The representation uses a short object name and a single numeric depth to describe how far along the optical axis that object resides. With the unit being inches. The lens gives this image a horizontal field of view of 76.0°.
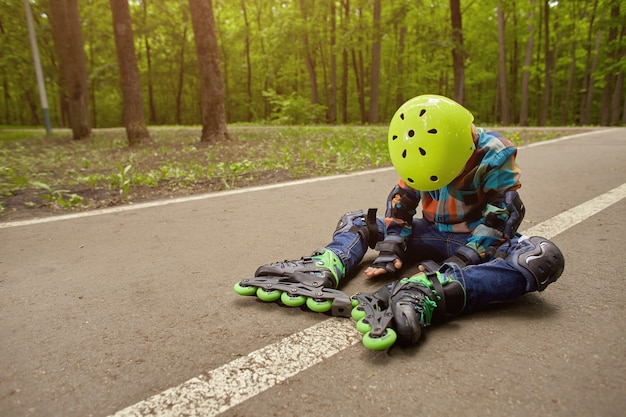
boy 72.6
